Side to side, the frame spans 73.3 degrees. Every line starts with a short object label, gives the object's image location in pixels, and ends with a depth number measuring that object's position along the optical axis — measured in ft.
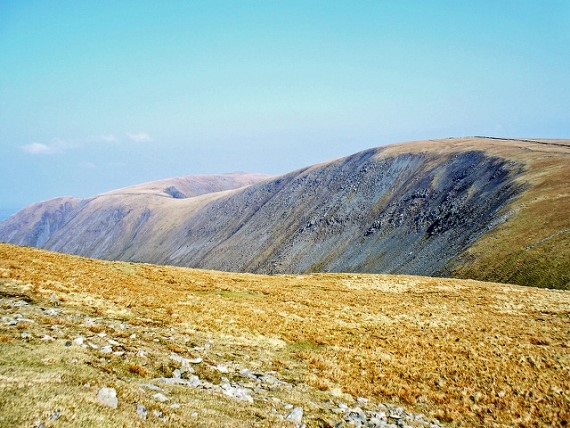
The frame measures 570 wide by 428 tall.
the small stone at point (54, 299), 64.87
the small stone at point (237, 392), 43.11
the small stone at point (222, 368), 50.41
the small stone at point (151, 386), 37.96
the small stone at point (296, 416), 39.40
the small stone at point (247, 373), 50.90
